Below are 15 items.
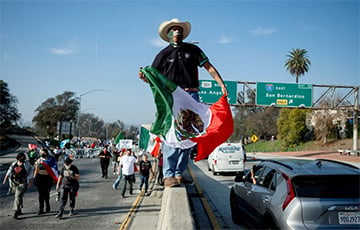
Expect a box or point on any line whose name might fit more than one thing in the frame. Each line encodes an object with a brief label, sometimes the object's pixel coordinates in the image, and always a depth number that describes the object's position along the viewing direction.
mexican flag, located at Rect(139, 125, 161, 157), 21.28
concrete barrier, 3.69
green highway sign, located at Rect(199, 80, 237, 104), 29.08
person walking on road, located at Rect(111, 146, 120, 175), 24.52
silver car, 4.68
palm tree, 68.75
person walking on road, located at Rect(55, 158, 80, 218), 10.11
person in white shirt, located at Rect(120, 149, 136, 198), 14.22
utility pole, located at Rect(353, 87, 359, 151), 31.59
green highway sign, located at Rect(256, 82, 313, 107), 30.03
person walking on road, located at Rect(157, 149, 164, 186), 16.53
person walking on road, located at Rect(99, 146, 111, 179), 19.08
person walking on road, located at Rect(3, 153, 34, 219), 10.06
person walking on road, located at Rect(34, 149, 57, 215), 10.52
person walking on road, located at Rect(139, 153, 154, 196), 14.35
